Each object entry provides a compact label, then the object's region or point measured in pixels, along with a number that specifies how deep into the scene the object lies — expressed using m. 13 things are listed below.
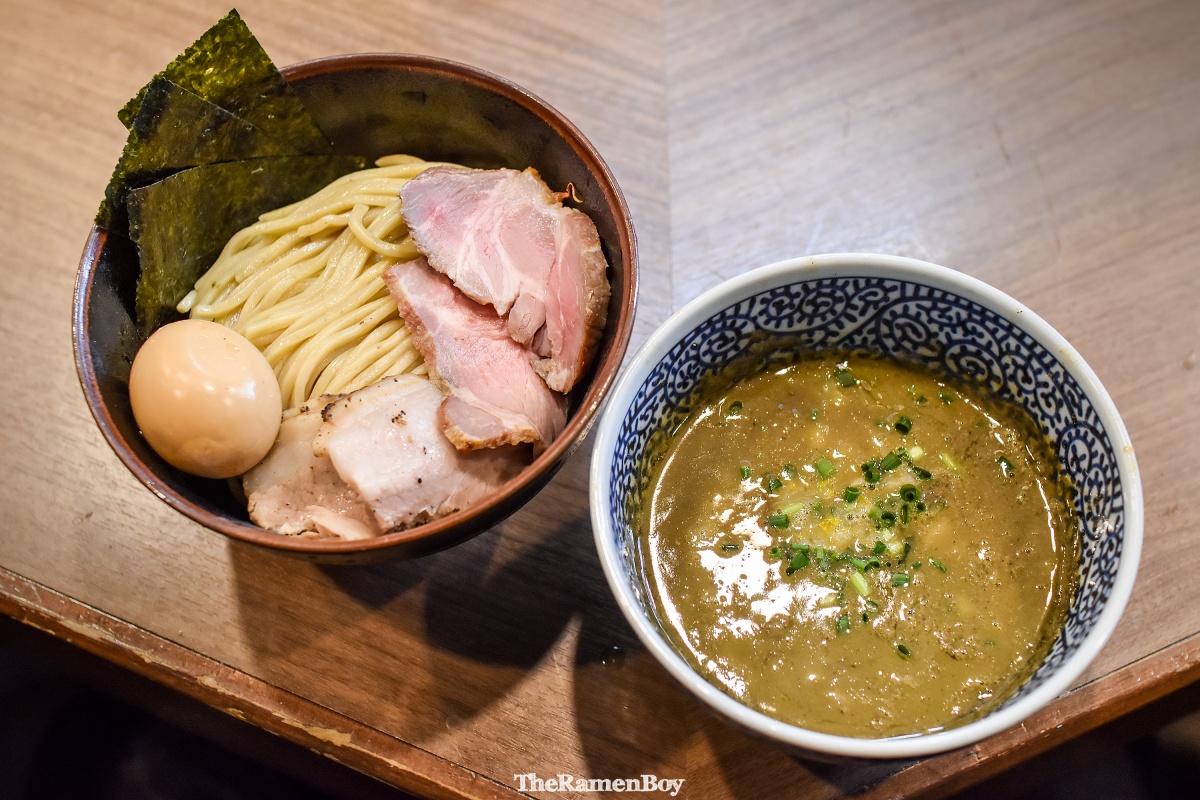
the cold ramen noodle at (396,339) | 0.36
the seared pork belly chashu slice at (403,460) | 0.36
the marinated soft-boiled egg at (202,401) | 0.36
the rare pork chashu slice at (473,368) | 0.37
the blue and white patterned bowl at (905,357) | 0.31
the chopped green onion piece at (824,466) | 0.37
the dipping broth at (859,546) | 0.34
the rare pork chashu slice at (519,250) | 0.39
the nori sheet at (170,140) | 0.38
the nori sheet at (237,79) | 0.39
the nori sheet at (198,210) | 0.39
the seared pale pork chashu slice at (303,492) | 0.36
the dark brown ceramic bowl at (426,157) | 0.34
